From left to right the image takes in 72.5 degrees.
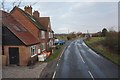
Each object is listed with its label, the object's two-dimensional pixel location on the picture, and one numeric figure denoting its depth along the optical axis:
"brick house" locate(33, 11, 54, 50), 17.56
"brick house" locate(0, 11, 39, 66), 9.98
